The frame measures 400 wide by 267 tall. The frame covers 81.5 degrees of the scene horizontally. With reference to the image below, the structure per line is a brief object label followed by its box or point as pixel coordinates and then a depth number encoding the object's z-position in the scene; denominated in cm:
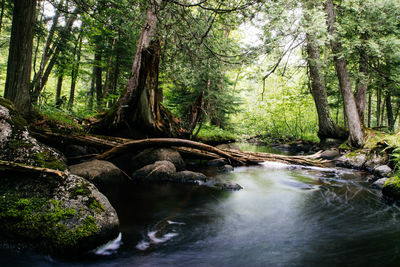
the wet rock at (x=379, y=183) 658
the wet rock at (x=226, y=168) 873
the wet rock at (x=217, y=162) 971
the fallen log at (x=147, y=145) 701
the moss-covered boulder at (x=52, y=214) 250
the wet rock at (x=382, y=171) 781
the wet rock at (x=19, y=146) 311
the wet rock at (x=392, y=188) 550
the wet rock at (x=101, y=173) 544
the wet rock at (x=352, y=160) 979
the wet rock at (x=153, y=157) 773
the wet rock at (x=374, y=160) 898
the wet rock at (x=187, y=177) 673
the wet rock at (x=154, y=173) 667
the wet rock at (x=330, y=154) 1188
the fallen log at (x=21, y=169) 273
